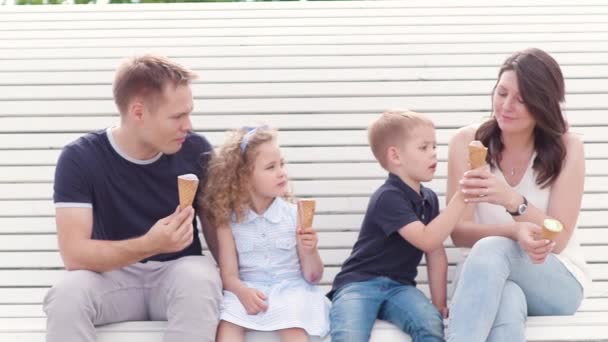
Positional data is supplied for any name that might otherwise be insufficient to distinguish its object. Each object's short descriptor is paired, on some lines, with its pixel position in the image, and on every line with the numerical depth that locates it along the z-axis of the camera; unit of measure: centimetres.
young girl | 479
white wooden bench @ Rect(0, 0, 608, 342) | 558
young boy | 469
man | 451
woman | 448
